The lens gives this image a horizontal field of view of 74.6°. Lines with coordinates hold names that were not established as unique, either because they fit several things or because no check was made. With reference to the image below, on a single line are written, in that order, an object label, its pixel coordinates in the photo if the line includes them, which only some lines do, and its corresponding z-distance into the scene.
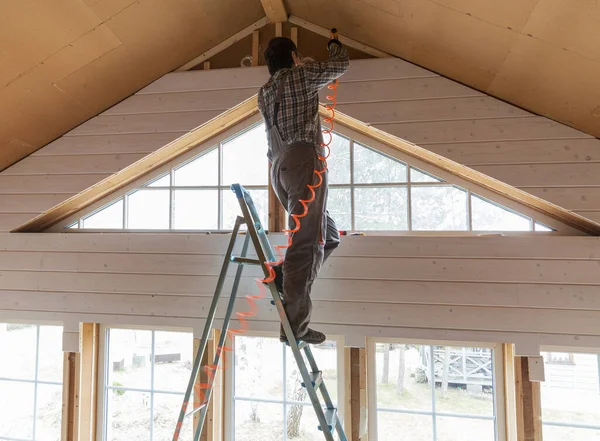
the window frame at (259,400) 2.53
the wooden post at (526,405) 2.28
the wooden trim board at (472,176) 2.16
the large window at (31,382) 2.93
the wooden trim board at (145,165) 2.50
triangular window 2.41
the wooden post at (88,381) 2.74
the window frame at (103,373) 2.80
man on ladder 1.55
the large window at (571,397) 2.32
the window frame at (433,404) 2.37
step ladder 1.55
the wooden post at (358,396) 2.45
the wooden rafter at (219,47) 2.49
